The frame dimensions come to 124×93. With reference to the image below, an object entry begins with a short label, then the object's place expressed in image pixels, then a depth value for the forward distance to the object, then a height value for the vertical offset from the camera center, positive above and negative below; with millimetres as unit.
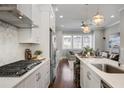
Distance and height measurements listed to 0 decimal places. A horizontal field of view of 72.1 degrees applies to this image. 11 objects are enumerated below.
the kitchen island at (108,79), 767 -354
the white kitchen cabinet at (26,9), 1206 +577
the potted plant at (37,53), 2458 -236
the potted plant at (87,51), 3063 -223
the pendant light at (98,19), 2685 +822
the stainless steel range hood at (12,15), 1047 +438
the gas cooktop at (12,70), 1075 -371
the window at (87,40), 8397 +493
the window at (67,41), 8437 +392
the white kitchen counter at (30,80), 828 -450
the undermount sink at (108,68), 1510 -456
